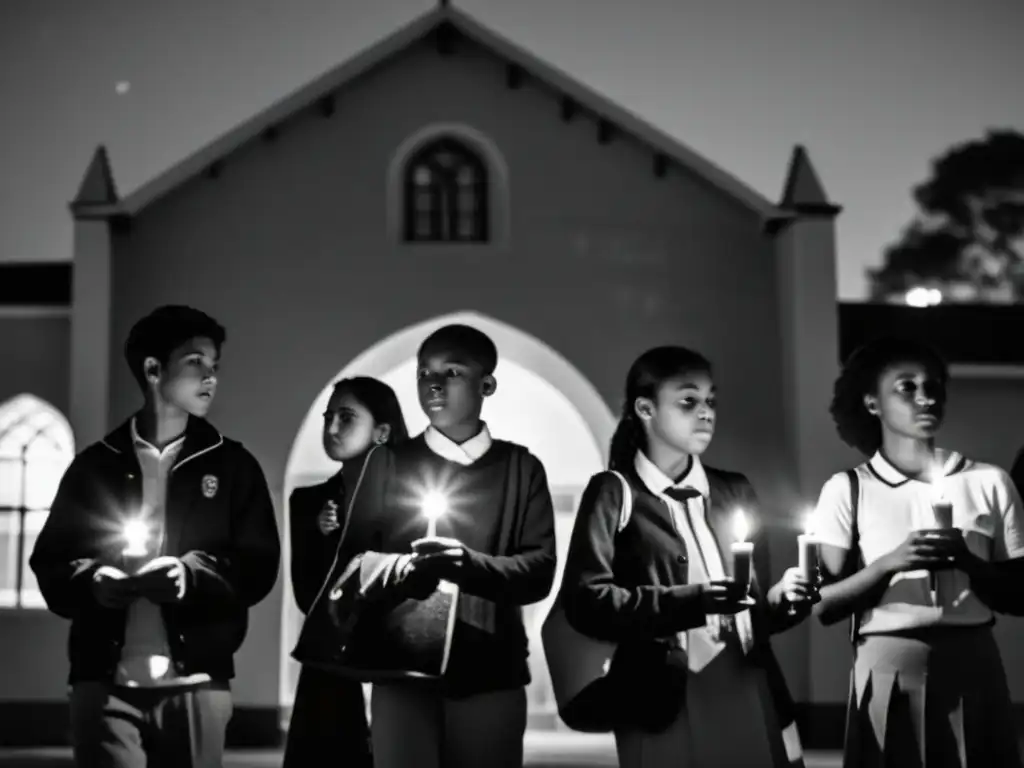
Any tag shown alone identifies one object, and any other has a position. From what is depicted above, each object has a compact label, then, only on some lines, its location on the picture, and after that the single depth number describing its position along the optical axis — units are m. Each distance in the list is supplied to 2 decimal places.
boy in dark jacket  4.38
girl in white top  4.35
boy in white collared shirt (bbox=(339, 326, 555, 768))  4.24
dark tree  33.75
